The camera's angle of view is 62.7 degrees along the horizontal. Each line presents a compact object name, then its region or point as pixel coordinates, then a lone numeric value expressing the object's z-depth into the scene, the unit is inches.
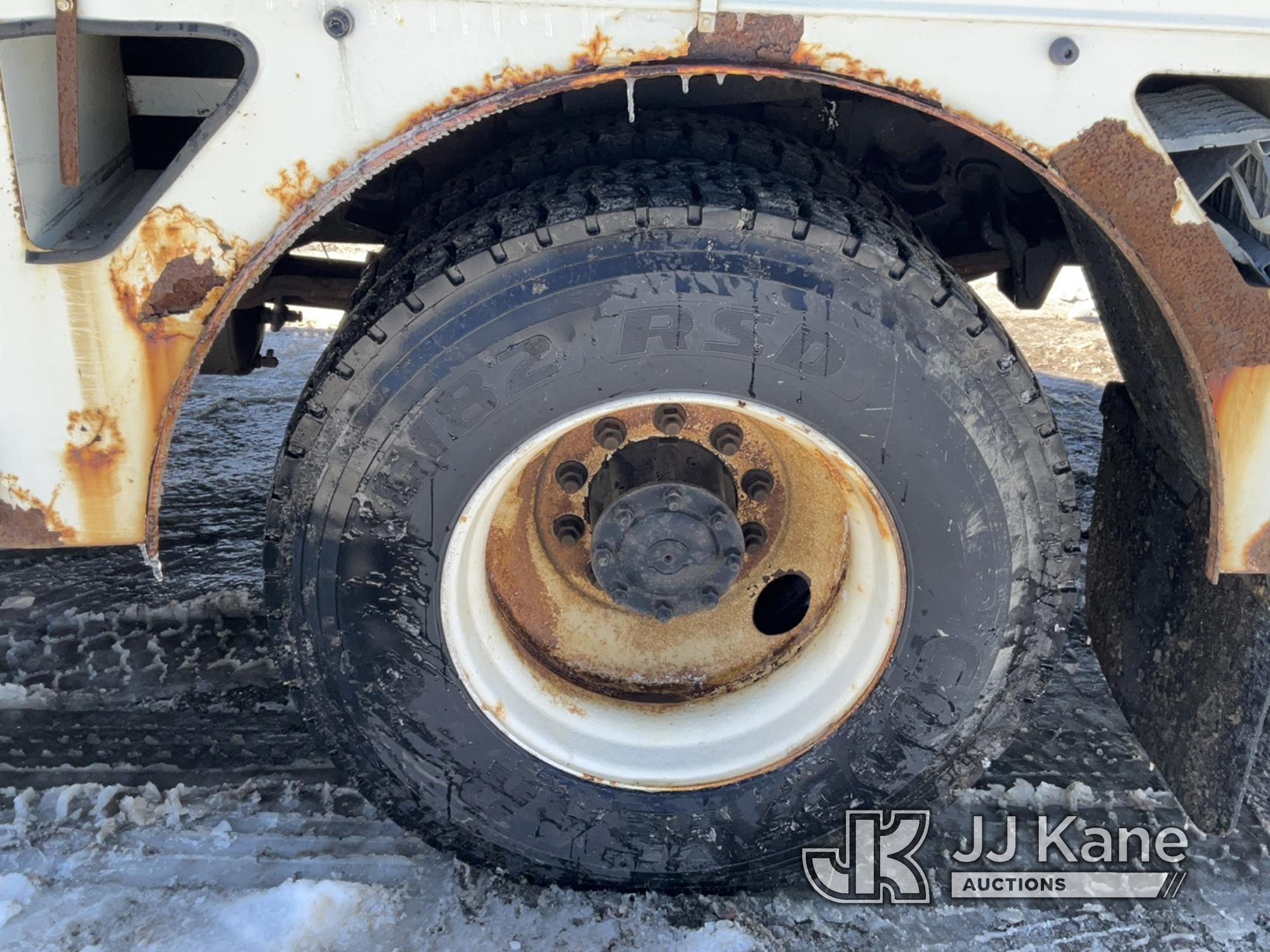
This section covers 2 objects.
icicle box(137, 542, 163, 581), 67.6
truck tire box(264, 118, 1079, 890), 65.3
